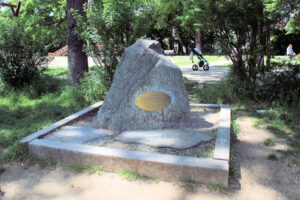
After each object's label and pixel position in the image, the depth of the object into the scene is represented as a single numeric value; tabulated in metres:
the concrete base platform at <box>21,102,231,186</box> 2.72
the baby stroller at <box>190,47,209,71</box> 12.44
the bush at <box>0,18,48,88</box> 7.42
